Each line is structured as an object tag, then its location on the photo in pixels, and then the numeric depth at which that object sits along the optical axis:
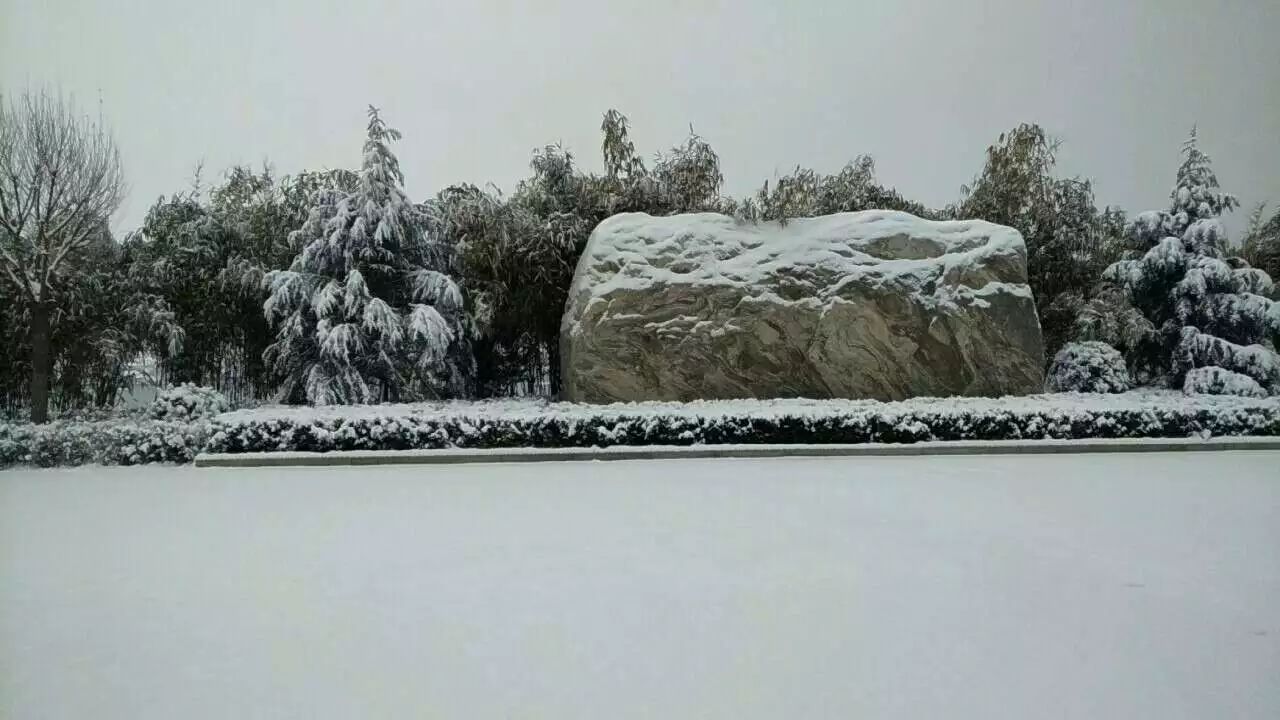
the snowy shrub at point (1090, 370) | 12.73
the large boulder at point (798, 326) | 11.11
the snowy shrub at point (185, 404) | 9.18
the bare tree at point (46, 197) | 6.10
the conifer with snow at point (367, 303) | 11.53
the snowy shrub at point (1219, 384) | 12.27
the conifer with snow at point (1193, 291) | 13.30
